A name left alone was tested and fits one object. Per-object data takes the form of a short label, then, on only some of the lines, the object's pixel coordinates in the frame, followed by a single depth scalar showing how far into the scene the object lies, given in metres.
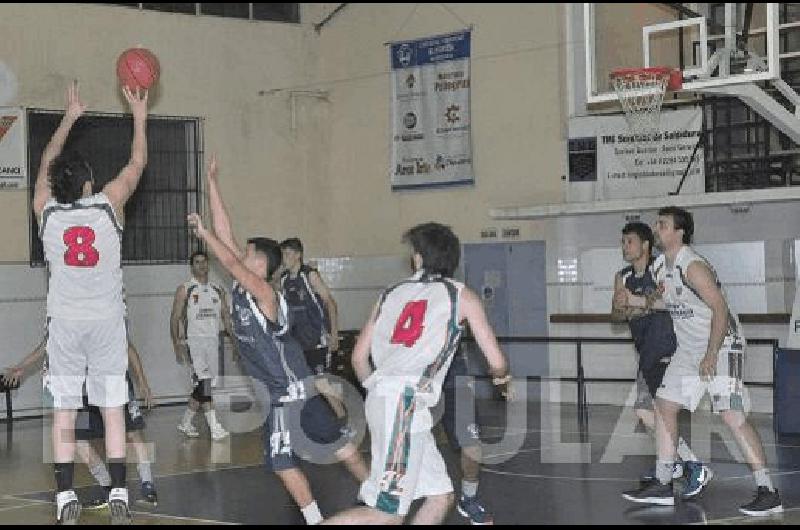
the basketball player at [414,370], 7.56
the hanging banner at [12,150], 19.67
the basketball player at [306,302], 15.27
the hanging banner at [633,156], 18.66
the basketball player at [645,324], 11.87
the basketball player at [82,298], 9.84
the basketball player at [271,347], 9.17
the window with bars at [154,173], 20.69
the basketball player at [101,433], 10.93
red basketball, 11.38
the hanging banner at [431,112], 21.47
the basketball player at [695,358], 10.13
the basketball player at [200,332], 16.72
